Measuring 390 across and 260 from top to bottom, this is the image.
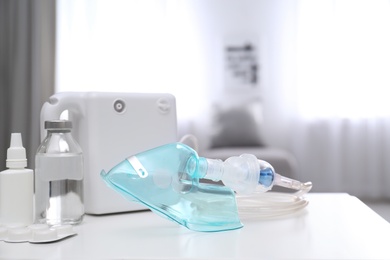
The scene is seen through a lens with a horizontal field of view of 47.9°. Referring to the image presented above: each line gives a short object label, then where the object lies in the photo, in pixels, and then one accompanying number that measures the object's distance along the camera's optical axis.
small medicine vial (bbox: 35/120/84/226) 0.60
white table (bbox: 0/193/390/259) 0.45
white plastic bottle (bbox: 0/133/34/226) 0.57
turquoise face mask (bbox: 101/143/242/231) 0.55
